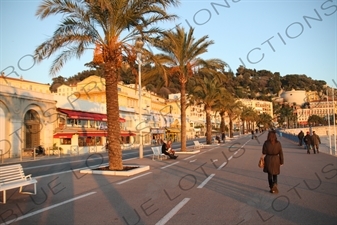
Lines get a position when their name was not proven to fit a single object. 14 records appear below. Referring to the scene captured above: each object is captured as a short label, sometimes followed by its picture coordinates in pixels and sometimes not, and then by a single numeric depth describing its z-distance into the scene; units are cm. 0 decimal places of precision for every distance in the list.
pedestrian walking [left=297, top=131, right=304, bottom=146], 3546
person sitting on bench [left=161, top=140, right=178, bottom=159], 2214
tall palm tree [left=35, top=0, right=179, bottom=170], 1501
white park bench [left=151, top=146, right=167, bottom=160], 2241
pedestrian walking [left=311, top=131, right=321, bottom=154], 2600
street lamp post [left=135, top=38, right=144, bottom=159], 1652
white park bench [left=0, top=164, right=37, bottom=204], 917
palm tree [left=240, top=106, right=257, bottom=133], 9891
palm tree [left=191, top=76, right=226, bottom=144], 3885
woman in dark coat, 950
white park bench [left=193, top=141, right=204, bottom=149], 3241
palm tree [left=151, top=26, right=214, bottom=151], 2703
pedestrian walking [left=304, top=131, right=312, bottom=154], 2640
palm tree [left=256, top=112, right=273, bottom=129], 15208
